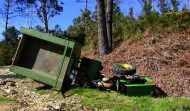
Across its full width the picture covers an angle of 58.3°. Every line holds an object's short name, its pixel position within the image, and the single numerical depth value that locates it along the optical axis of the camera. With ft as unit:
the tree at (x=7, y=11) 87.64
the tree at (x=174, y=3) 94.96
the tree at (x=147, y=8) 35.22
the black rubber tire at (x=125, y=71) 16.46
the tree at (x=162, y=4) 127.01
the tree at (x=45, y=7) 64.88
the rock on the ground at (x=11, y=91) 15.10
